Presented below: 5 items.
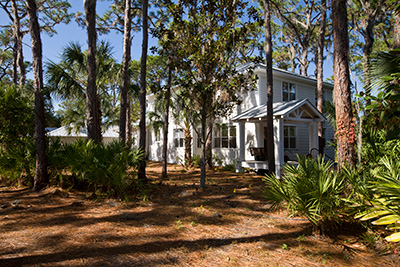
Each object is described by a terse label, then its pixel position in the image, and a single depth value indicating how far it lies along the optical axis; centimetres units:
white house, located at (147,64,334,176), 1204
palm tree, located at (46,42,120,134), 1074
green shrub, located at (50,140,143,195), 722
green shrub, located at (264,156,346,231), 442
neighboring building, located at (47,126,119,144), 2755
